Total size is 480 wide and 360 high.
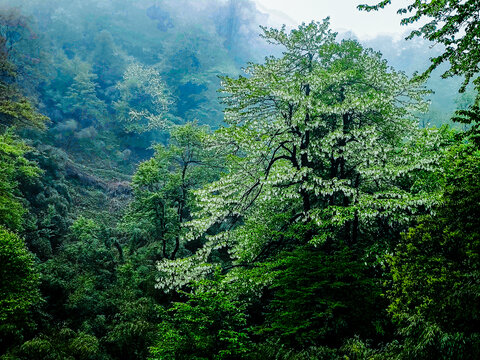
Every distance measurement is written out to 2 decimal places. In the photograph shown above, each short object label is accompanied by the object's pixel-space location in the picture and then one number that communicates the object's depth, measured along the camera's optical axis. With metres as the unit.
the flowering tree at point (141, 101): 43.34
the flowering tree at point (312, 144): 9.89
